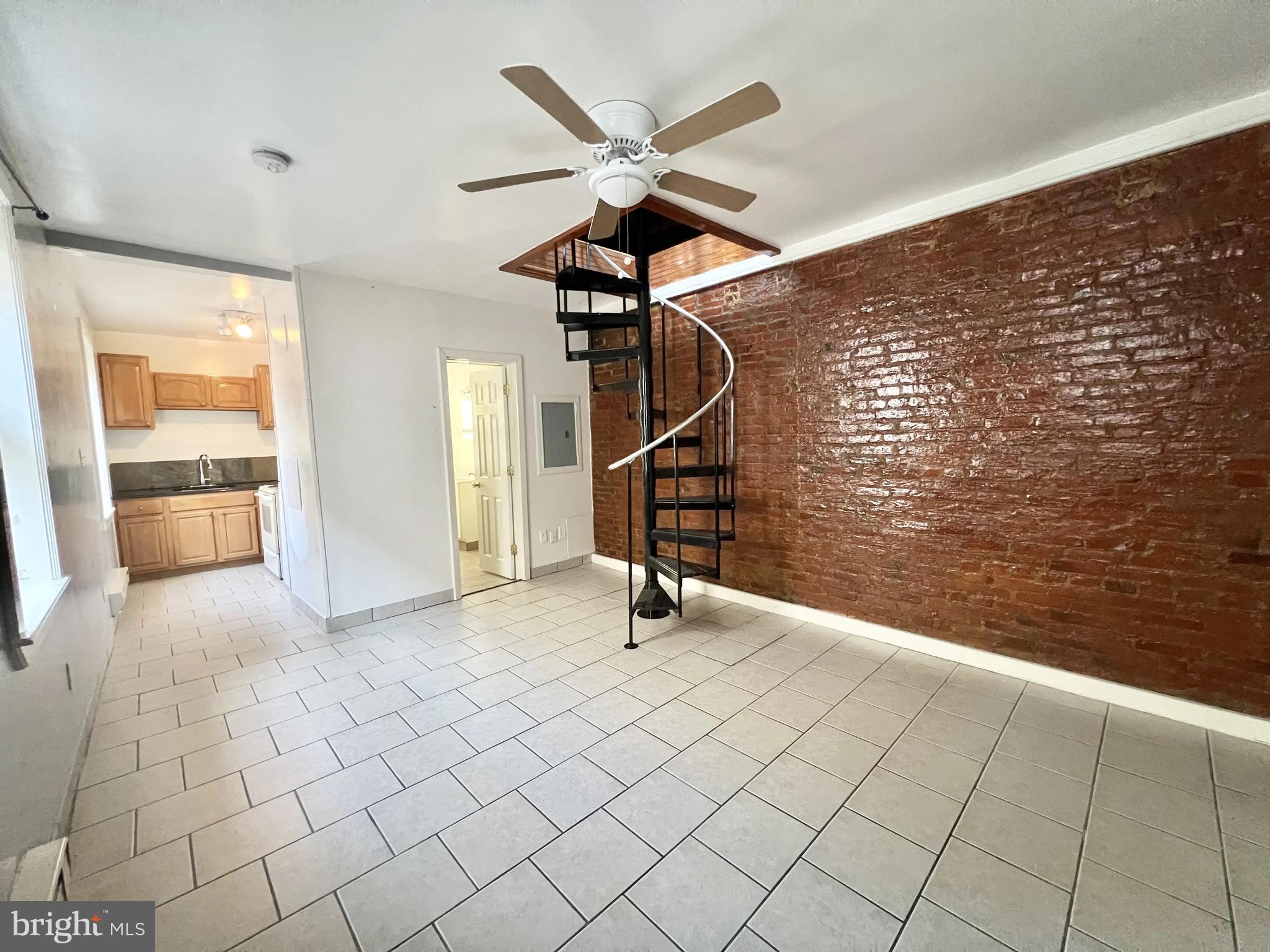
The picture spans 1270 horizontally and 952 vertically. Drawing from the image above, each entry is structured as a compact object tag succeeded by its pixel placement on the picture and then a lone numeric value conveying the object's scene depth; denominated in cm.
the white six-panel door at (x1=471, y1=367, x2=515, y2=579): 486
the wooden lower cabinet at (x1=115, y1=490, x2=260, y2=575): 498
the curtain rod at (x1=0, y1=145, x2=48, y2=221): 204
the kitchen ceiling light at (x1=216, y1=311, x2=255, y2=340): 450
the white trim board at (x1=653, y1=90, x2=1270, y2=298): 201
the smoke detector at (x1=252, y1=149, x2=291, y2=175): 205
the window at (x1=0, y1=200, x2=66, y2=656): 202
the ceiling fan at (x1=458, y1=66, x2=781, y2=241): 143
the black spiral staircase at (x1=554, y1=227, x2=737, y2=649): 335
